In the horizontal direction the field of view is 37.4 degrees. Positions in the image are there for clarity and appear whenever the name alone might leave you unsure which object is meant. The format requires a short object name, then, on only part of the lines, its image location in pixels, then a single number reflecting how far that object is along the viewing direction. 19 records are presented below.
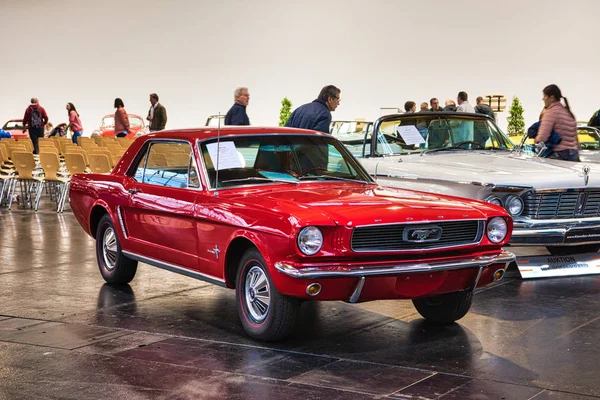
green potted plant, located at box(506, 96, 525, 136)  29.80
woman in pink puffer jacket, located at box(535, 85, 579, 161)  10.29
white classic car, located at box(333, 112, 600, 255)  7.98
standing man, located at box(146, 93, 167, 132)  21.50
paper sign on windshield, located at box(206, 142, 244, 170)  6.39
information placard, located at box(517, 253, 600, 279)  8.11
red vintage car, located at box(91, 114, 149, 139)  34.12
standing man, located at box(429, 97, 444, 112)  21.84
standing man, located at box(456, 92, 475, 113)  19.42
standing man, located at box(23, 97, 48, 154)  22.75
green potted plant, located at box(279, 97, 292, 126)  33.31
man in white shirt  9.55
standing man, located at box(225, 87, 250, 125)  11.46
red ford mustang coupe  5.29
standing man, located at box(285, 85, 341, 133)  9.80
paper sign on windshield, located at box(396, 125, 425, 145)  9.41
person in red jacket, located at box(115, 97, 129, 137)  22.47
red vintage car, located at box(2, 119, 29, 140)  36.24
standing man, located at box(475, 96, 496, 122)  18.50
